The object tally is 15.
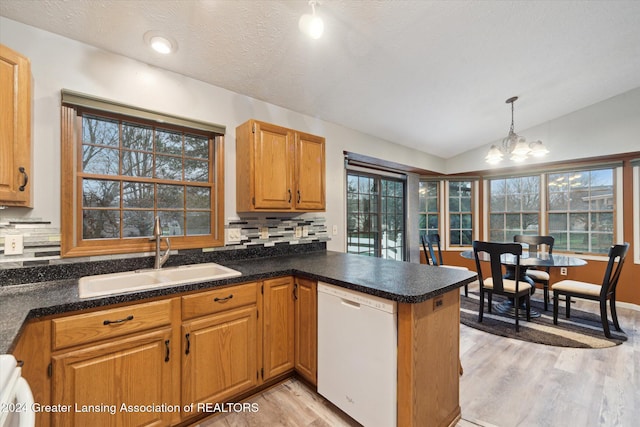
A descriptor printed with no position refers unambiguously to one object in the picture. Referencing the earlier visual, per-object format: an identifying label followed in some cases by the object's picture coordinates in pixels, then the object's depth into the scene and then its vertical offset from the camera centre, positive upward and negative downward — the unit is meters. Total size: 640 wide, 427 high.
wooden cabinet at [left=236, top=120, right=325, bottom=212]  2.23 +0.38
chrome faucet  1.92 -0.24
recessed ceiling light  1.73 +1.13
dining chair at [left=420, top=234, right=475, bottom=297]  4.18 -0.57
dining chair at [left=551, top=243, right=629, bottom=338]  2.74 -0.87
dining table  3.04 -0.58
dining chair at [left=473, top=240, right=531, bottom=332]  2.91 -0.80
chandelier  3.01 +0.71
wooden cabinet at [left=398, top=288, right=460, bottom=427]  1.34 -0.80
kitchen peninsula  1.24 -0.46
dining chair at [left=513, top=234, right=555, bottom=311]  3.56 -0.56
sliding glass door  3.96 -0.05
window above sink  1.75 +0.27
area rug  2.70 -1.30
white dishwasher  1.39 -0.81
